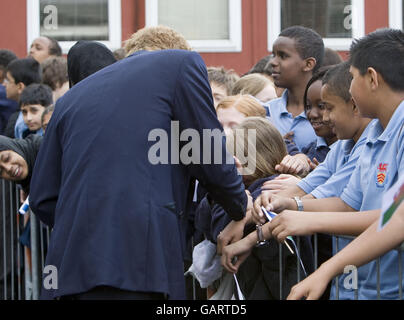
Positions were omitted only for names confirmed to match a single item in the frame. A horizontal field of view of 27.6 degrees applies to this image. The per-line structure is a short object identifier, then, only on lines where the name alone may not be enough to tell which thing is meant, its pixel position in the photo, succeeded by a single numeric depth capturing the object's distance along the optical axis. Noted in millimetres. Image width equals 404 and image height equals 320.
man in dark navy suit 2990
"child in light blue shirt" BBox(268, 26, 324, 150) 5176
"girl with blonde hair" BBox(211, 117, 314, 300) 3584
